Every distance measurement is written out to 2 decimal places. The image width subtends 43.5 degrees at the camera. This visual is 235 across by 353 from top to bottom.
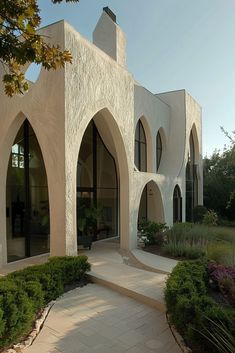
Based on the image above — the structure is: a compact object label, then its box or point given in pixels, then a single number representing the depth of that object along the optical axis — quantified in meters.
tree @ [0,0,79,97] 3.90
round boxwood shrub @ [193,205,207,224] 20.56
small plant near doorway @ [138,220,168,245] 11.61
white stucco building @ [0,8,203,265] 8.40
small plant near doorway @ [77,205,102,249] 10.30
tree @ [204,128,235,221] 23.42
